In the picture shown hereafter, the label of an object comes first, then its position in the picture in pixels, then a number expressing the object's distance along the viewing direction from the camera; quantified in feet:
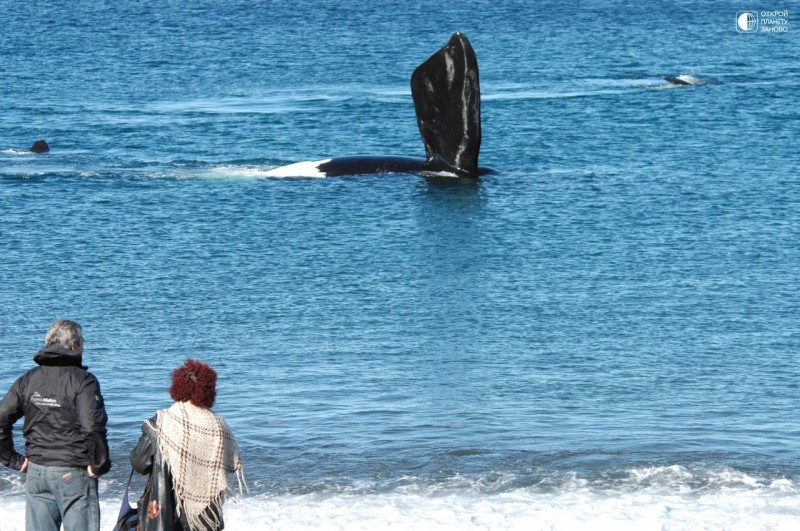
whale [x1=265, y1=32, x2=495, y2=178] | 198.90
